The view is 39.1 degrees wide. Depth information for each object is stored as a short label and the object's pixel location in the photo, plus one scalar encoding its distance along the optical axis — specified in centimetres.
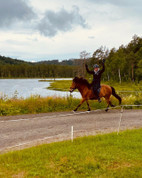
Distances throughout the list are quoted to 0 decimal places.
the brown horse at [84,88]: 1298
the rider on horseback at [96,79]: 1256
